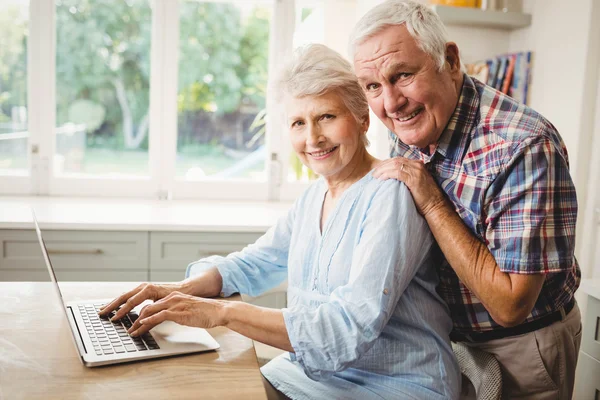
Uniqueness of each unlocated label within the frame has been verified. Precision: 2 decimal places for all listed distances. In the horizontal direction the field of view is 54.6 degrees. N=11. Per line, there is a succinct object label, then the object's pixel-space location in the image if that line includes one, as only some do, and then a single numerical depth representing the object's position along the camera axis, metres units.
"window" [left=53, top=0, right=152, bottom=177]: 3.11
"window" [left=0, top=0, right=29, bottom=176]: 3.03
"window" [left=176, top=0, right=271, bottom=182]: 3.23
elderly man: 1.22
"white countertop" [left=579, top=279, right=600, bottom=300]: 1.74
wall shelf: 2.62
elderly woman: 1.16
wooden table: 0.99
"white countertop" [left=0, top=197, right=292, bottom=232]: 2.48
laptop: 1.11
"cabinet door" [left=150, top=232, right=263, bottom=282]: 2.56
